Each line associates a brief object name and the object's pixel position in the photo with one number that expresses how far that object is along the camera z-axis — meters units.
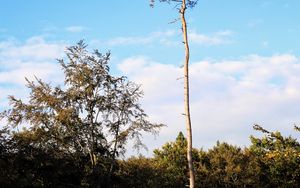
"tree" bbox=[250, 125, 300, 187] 38.25
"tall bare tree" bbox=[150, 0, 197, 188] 16.22
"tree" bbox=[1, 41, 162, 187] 25.58
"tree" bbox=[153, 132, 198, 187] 33.36
